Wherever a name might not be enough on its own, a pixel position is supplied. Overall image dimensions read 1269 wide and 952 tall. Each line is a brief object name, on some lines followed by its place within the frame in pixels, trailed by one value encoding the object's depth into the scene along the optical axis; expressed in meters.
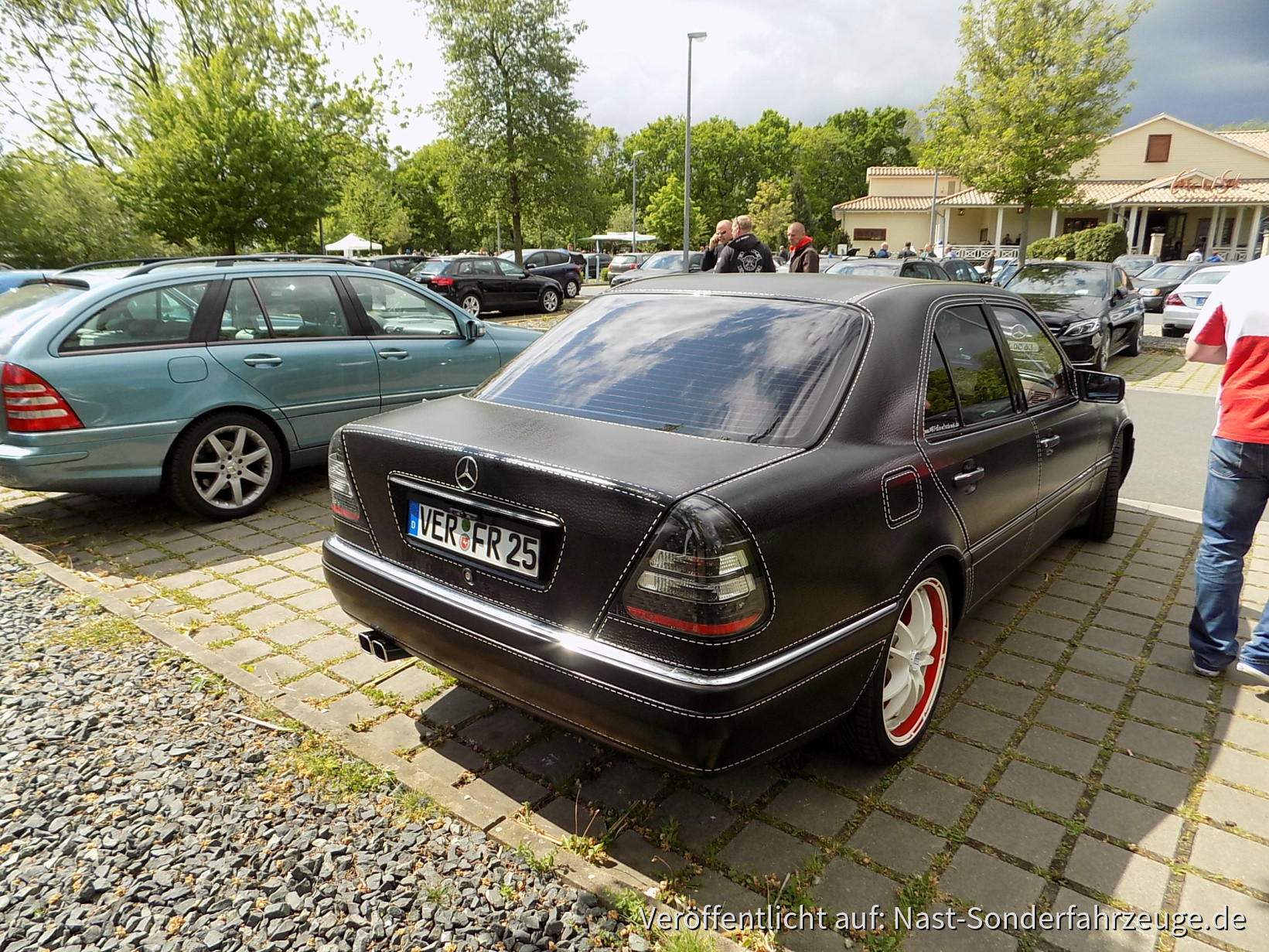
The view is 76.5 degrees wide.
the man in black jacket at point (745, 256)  9.24
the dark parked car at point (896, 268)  13.76
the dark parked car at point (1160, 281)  22.22
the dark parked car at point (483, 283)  20.73
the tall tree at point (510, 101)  28.47
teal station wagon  4.81
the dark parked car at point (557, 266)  26.60
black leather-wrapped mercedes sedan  2.14
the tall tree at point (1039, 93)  17.62
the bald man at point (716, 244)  10.51
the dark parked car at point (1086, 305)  10.99
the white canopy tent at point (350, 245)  47.31
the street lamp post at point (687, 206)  23.31
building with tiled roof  42.91
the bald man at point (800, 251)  10.32
